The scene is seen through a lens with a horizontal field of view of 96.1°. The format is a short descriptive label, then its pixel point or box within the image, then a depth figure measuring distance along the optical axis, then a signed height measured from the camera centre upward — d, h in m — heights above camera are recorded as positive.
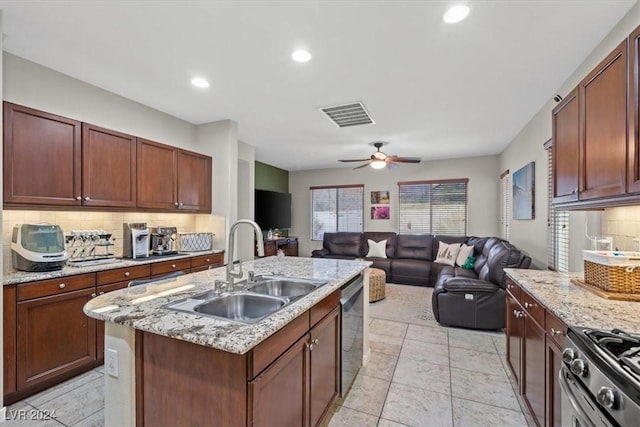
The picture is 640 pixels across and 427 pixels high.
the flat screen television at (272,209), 6.07 +0.06
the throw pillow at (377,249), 6.38 -0.82
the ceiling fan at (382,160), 4.73 +0.86
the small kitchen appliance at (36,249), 2.22 -0.30
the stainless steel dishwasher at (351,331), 2.02 -0.91
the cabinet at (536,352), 1.38 -0.80
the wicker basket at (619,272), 1.53 -0.32
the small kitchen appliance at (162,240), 3.30 -0.34
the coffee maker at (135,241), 3.00 -0.31
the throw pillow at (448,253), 5.57 -0.80
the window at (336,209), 7.23 +0.08
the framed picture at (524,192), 3.66 +0.29
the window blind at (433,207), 6.30 +0.13
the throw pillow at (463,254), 5.30 -0.77
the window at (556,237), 2.80 -0.24
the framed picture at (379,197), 6.92 +0.36
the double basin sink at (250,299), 1.43 -0.49
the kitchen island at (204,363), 1.06 -0.63
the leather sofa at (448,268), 3.24 -0.92
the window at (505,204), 5.08 +0.17
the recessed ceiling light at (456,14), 1.77 +1.27
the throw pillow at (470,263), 5.04 -0.89
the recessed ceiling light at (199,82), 2.76 +1.27
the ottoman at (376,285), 4.35 -1.12
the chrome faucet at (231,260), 1.60 -0.28
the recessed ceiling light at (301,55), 2.29 +1.27
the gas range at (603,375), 0.82 -0.52
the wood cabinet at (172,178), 3.19 +0.41
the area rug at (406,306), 3.74 -1.38
